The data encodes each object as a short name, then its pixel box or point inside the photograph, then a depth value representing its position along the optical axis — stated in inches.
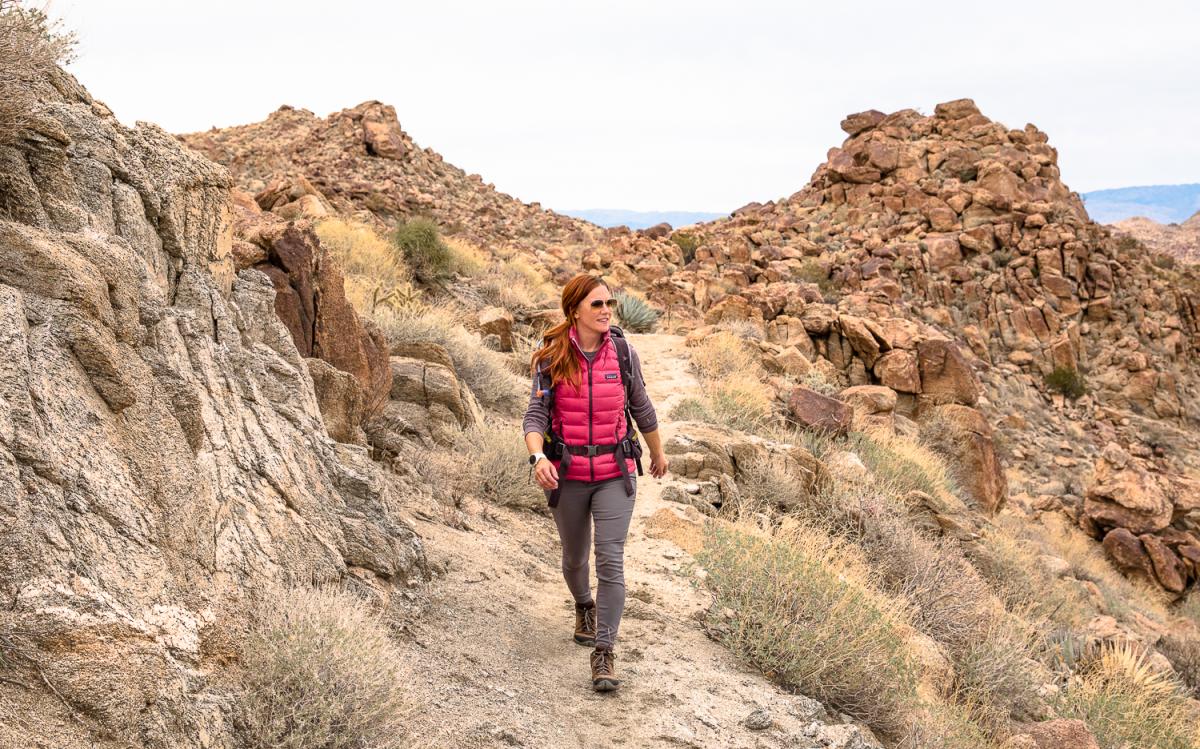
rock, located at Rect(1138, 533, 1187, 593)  500.1
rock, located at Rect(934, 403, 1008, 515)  486.3
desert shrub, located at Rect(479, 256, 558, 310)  545.0
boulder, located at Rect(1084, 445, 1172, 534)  531.2
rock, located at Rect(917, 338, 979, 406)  550.3
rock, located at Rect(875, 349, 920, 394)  556.8
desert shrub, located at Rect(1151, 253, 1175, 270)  1095.7
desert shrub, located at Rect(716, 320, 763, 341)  593.3
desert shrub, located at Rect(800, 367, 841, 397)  502.6
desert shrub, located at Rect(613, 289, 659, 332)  619.5
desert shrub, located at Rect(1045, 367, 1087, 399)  802.2
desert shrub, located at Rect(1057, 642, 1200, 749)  215.8
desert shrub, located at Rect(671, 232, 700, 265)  1067.3
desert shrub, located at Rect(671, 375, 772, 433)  372.2
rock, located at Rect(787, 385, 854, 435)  406.3
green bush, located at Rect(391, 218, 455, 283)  546.0
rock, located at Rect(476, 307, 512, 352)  439.8
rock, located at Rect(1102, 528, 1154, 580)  508.0
